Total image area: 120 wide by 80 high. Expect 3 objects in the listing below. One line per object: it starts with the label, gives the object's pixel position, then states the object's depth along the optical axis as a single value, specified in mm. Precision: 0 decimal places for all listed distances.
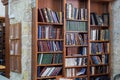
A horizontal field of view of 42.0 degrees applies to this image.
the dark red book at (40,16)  3031
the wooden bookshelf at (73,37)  3047
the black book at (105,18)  3601
